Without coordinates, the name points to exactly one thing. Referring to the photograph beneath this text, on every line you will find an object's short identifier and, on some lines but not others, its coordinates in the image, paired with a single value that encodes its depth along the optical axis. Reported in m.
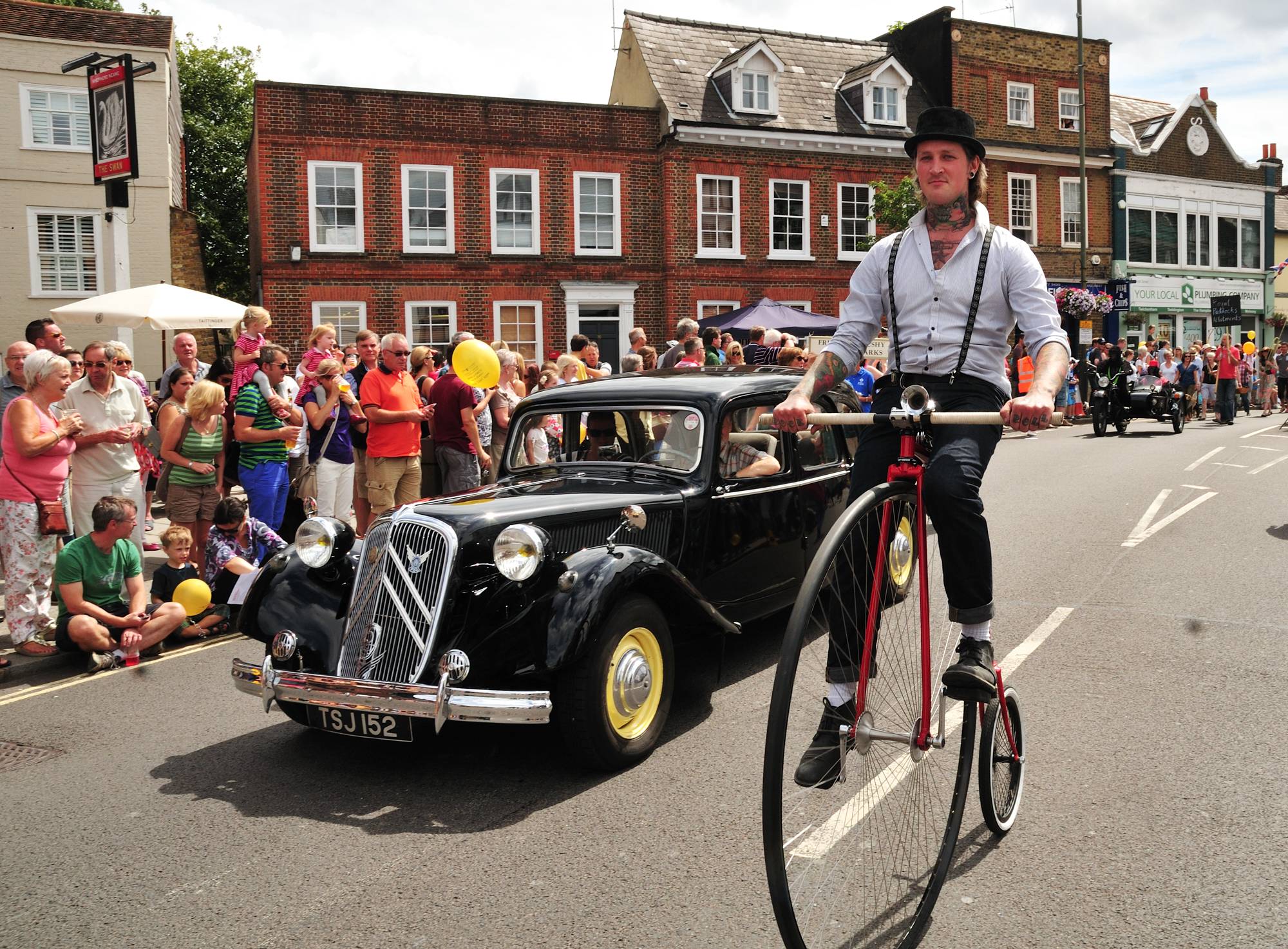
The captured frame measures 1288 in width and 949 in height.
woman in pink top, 7.39
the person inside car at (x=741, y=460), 6.20
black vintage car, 4.70
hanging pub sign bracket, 14.52
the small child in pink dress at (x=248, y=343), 9.47
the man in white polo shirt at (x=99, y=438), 8.21
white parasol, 12.46
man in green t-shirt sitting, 7.03
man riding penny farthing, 3.10
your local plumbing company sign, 40.94
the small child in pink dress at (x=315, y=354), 10.11
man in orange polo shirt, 9.88
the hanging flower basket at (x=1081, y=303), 27.94
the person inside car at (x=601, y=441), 6.39
